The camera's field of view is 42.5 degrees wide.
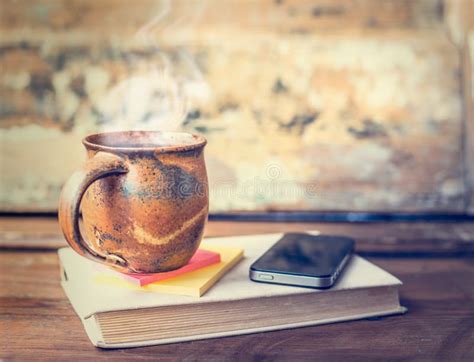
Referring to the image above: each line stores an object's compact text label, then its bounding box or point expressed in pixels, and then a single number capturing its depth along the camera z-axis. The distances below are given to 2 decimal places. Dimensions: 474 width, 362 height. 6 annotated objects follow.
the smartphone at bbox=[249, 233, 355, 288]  0.63
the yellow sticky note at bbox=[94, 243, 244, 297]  0.60
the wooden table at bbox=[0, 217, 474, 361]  0.57
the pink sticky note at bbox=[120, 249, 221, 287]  0.62
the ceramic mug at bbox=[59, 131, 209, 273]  0.57
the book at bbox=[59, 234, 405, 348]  0.58
